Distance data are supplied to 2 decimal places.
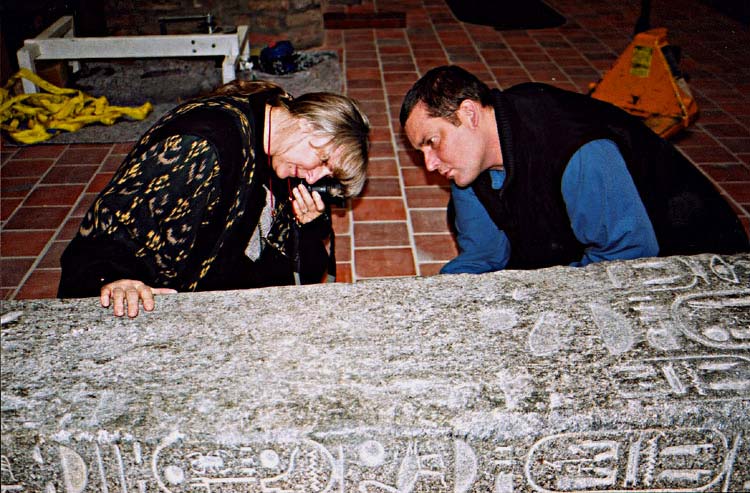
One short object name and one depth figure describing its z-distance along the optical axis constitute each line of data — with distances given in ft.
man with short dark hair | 5.89
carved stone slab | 4.23
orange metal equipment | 12.09
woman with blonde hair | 5.36
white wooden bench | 14.46
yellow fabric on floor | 13.14
